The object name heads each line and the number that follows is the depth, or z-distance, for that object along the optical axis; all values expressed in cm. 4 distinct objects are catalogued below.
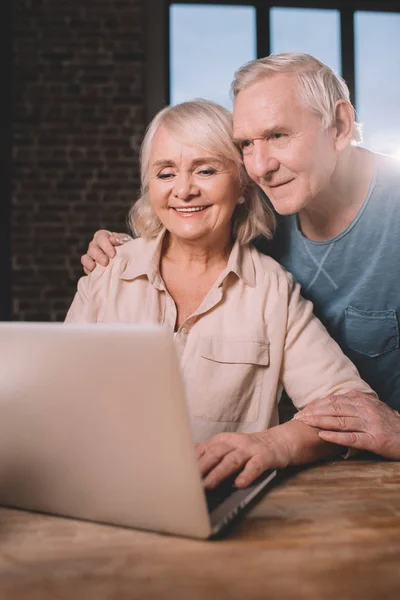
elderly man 177
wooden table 70
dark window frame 439
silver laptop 75
